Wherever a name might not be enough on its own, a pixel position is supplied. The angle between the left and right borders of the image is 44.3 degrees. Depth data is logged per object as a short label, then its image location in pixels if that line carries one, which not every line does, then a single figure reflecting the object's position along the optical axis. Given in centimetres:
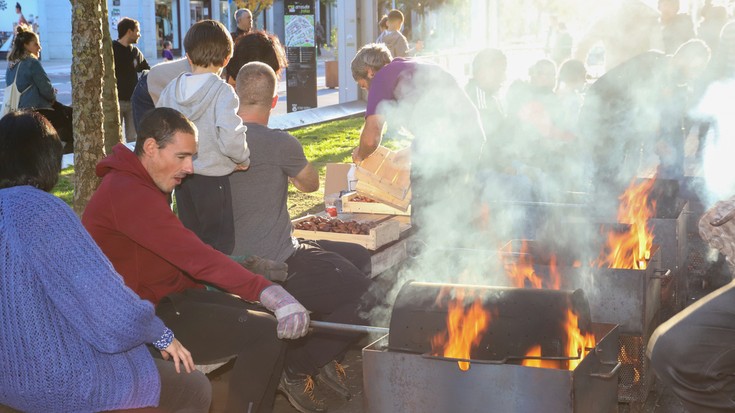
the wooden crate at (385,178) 686
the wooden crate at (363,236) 602
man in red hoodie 361
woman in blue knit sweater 269
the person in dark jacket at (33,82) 985
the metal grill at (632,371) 479
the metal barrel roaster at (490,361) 341
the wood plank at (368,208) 700
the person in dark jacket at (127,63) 1073
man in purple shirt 618
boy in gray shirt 462
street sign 1786
